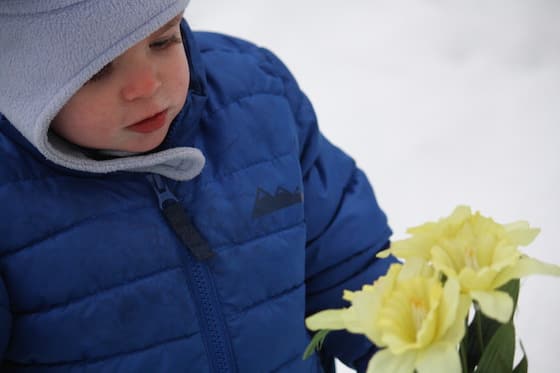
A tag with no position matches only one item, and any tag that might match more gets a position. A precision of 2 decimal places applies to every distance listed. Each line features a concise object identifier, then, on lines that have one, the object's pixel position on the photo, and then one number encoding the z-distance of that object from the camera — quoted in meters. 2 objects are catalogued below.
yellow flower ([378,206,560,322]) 0.78
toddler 0.97
